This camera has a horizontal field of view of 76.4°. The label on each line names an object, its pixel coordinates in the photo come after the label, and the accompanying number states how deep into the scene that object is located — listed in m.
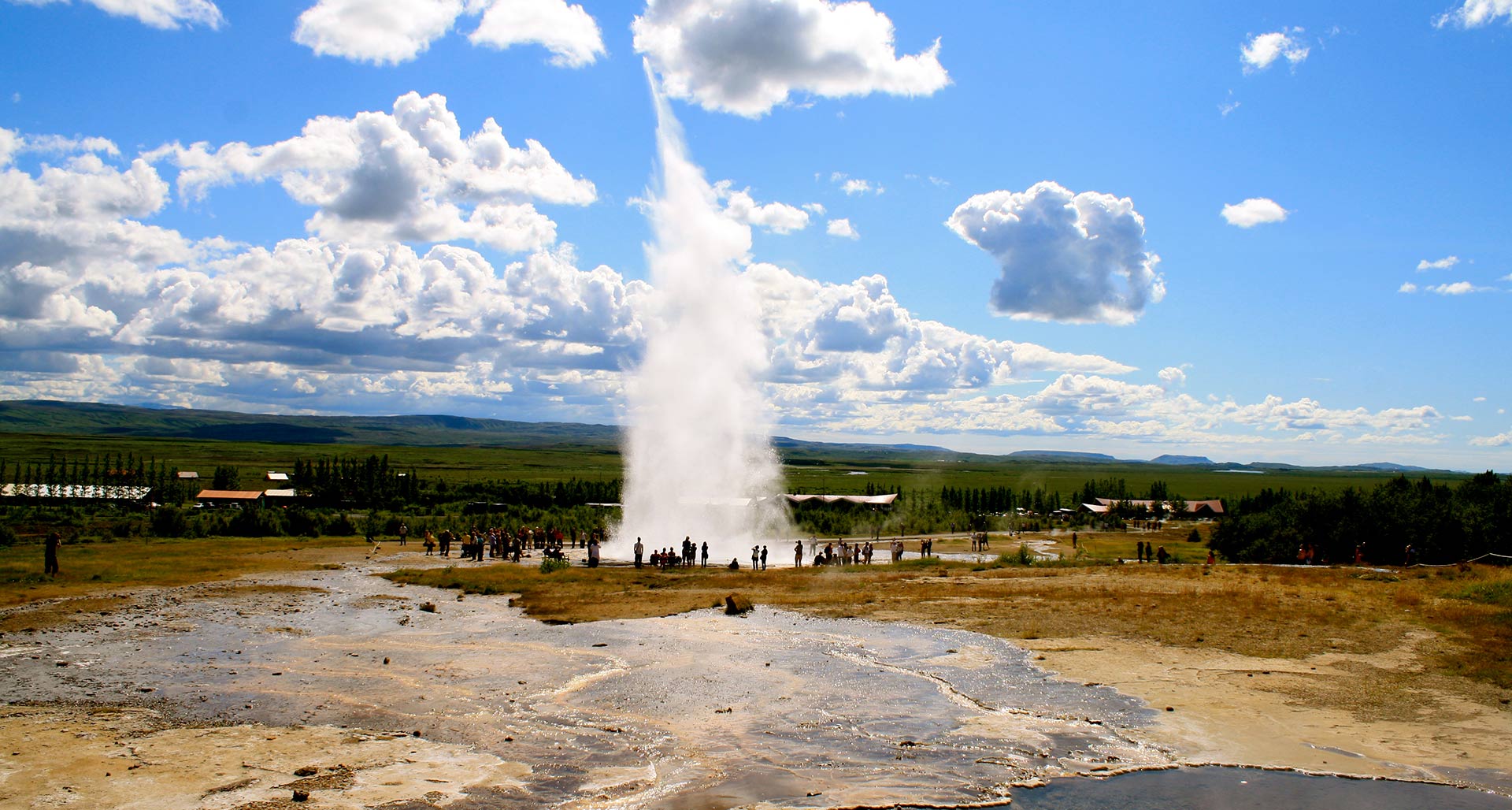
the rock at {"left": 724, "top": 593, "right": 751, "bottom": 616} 25.55
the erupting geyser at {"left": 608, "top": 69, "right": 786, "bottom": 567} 49.34
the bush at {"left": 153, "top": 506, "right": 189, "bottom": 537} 54.12
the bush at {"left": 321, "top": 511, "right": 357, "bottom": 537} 59.28
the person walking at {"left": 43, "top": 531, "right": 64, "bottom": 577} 31.53
